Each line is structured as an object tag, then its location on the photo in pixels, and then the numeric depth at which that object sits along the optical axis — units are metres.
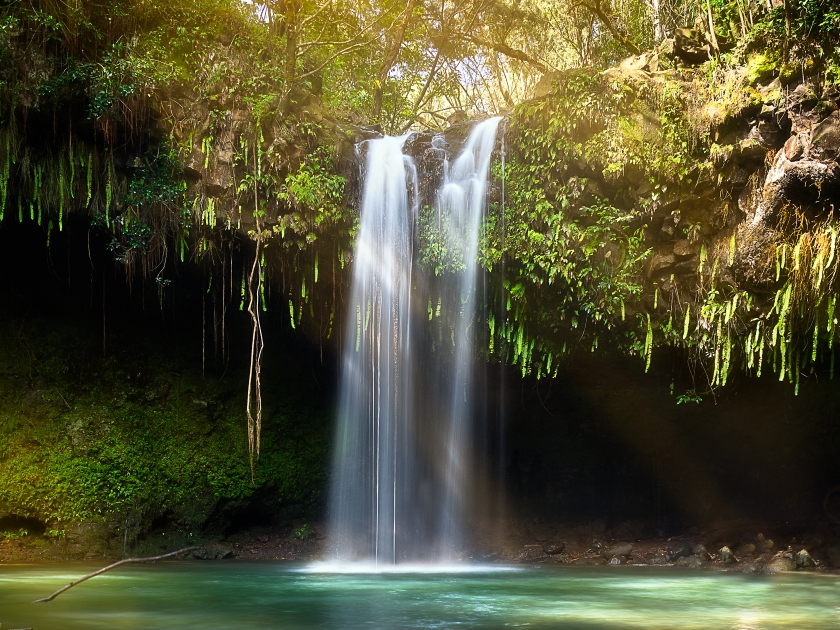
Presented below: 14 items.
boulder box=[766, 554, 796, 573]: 10.55
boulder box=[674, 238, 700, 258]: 9.74
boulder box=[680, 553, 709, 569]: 11.32
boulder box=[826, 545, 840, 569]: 10.78
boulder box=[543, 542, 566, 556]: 12.57
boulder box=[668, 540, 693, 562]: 11.88
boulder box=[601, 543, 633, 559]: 12.17
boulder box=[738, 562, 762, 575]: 10.45
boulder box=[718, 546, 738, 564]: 11.39
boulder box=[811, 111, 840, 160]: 8.51
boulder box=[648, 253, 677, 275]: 9.91
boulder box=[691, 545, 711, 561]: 11.72
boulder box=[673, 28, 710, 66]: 9.64
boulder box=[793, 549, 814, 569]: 10.87
